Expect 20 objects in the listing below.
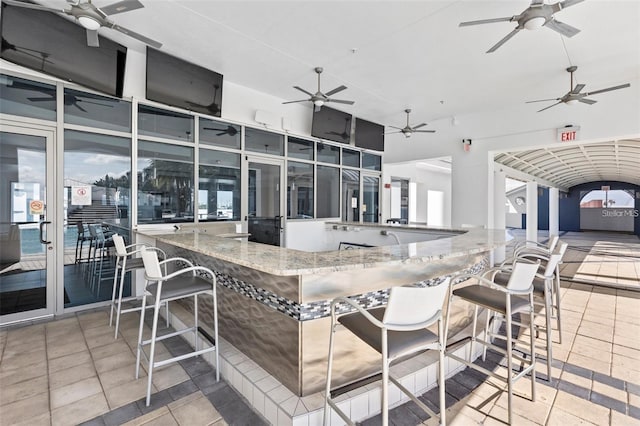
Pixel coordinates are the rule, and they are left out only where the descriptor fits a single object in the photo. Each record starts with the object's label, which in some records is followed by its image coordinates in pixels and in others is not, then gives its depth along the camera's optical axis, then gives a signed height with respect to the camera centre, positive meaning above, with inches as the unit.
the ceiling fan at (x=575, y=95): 166.5 +68.9
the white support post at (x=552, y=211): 530.0 +6.2
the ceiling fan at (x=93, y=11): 103.2 +70.4
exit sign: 204.5 +56.9
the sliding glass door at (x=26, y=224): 130.8 -6.4
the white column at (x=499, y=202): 273.8 +11.9
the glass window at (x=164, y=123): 169.4 +52.5
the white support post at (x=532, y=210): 399.4 +5.9
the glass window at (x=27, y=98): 129.9 +50.8
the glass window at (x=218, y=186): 194.5 +17.5
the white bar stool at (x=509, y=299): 77.5 -24.5
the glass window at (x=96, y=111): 145.6 +51.3
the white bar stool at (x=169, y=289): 81.5 -23.4
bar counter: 74.0 -22.6
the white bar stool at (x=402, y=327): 54.6 -24.6
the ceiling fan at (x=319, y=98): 184.5 +72.6
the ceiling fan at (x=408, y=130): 256.2 +72.1
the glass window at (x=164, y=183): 169.0 +17.0
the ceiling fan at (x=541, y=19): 104.3 +71.5
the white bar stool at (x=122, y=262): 119.4 -22.5
